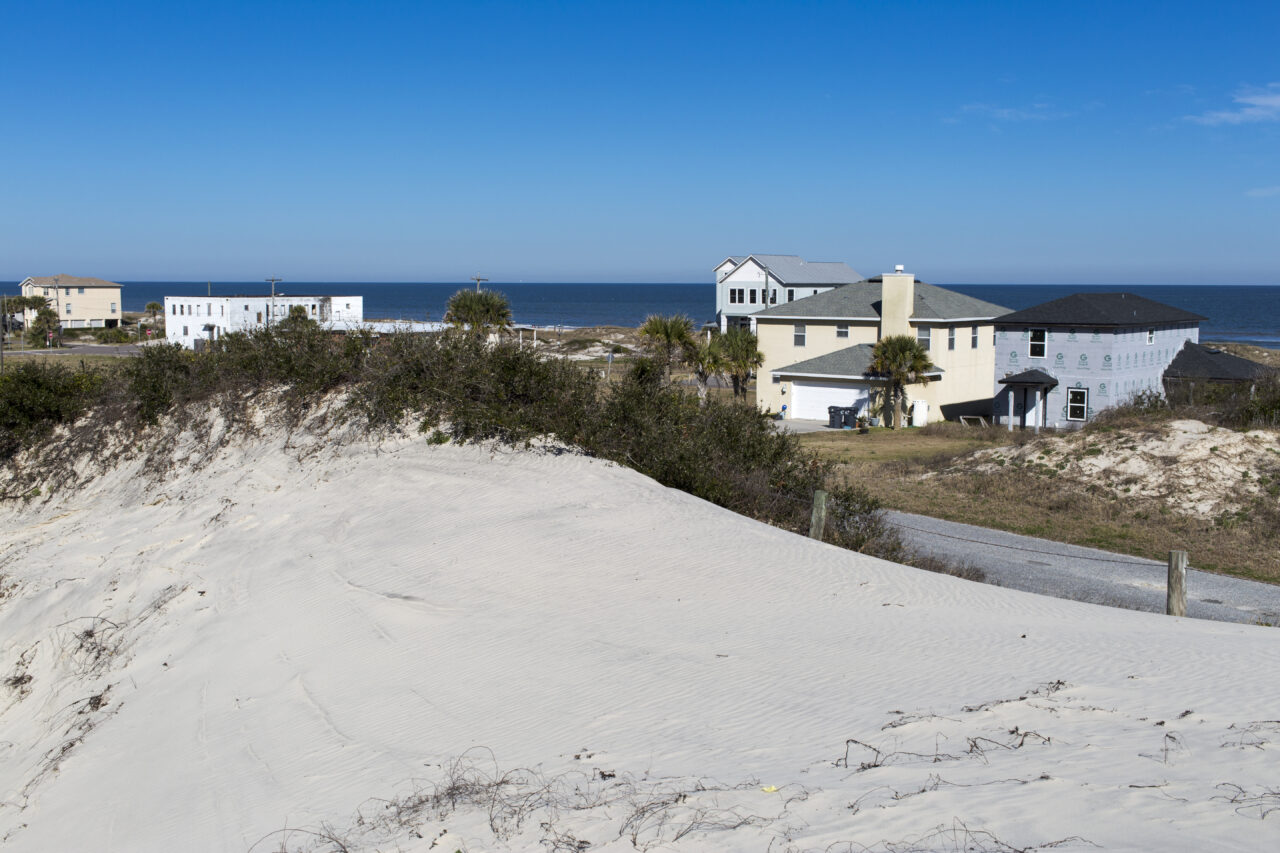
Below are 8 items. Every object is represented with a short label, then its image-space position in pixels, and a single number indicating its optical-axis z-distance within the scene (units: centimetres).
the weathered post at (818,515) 1523
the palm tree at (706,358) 4681
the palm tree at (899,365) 4212
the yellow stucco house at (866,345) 4441
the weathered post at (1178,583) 1308
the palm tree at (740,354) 4797
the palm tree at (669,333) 4612
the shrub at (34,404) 1980
